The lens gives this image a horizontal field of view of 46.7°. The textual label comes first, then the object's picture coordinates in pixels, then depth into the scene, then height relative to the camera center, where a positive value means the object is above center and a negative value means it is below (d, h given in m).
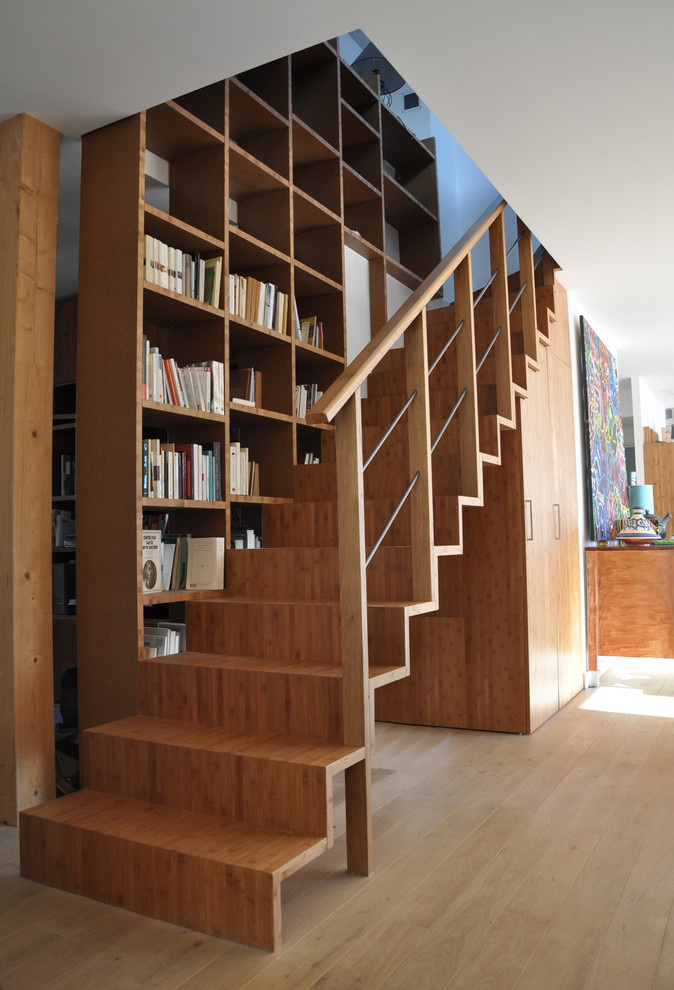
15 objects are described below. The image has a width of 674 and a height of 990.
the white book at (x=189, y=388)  3.43 +0.68
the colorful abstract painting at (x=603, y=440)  5.54 +0.74
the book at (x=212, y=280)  3.57 +1.21
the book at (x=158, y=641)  3.29 -0.41
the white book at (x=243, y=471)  3.84 +0.35
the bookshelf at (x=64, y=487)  4.95 +0.39
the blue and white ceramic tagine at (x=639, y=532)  5.37 +0.02
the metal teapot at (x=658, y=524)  6.15 +0.09
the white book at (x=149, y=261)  3.20 +1.17
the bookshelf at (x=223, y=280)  3.07 +1.28
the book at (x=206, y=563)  3.38 -0.09
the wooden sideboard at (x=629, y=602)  5.00 -0.43
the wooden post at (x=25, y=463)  2.82 +0.31
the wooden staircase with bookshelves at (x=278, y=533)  2.24 +0.03
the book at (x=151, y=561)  3.16 -0.07
